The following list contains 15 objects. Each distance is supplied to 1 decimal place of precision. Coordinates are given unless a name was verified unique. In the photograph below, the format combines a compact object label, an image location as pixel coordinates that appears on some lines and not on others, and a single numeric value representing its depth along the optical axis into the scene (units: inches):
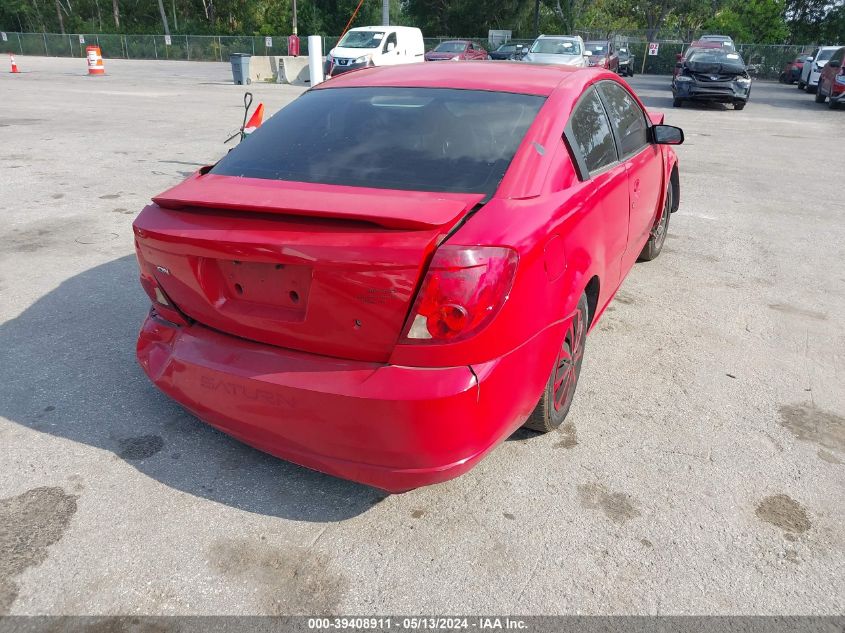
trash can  986.1
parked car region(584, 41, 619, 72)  1000.9
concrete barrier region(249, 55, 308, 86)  1029.2
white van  886.4
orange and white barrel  1106.1
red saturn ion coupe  88.3
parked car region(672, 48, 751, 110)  703.7
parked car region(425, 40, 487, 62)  1078.4
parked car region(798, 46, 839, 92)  1031.6
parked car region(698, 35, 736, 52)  1027.6
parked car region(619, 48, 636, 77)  1440.7
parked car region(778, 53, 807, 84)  1263.2
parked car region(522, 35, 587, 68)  823.7
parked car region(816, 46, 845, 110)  762.8
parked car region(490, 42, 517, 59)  1235.9
